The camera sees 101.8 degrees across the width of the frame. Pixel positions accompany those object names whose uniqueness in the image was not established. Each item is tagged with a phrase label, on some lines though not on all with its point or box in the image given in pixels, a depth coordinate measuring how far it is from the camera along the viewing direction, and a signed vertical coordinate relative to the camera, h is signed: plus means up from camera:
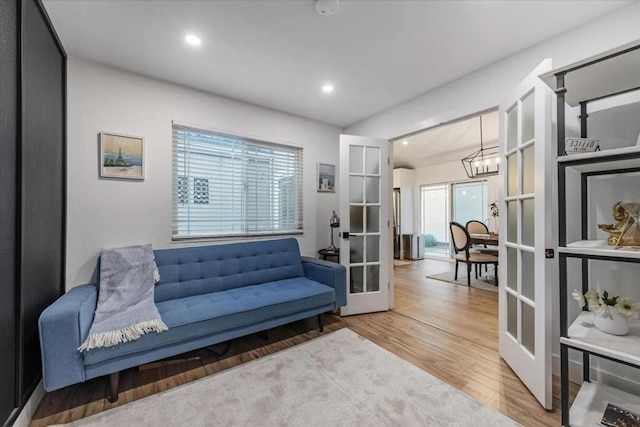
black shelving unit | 1.19 -0.09
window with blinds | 2.68 +0.34
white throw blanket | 1.59 -0.63
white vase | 1.32 -0.56
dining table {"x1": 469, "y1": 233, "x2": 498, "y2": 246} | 4.24 -0.40
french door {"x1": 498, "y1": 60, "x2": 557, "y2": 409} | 1.53 -0.13
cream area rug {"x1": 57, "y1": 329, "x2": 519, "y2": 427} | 1.47 -1.15
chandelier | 4.12 +0.82
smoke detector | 1.60 +1.32
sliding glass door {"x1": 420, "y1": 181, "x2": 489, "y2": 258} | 6.19 +0.16
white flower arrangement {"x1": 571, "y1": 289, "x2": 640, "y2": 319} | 1.32 -0.46
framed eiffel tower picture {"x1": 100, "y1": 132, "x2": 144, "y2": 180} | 2.24 +0.54
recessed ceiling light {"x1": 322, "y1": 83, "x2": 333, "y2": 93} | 2.68 +1.34
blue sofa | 1.48 -0.72
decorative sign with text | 1.32 +0.35
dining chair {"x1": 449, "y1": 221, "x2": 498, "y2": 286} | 4.22 -0.65
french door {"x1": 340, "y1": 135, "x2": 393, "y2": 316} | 3.04 -0.03
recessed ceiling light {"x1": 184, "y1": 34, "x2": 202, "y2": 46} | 1.94 +1.34
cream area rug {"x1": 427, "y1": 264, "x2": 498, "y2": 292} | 4.16 -1.14
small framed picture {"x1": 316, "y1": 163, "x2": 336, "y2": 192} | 3.62 +0.54
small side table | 3.28 -0.49
